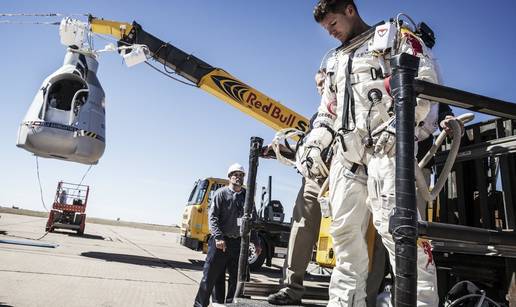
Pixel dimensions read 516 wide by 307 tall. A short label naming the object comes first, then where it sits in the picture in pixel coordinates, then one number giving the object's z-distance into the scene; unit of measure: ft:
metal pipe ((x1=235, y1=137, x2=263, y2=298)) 10.30
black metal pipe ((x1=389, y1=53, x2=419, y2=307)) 3.93
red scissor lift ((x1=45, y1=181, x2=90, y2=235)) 53.78
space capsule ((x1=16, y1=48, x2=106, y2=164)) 25.52
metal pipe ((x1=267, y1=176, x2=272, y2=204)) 34.27
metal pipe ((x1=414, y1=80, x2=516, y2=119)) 4.53
